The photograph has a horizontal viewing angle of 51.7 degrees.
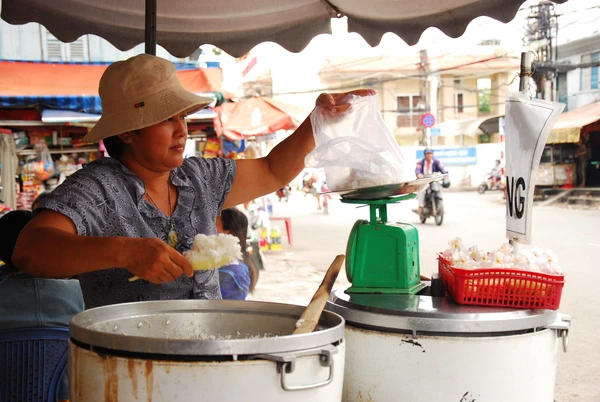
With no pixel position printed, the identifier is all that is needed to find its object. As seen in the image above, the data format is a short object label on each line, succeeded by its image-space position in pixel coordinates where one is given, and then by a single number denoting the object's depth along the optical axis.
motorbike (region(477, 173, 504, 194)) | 27.66
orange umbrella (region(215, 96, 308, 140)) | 9.89
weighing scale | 2.08
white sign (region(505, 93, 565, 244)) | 2.21
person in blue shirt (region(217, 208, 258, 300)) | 4.10
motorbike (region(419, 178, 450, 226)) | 14.27
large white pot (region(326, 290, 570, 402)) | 1.78
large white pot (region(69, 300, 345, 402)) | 1.23
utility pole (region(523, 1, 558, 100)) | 22.97
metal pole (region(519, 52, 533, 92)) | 2.34
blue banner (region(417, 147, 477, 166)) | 31.00
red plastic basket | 1.94
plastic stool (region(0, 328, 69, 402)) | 2.35
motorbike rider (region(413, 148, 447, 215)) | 13.23
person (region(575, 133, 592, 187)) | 21.84
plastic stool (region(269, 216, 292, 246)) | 11.29
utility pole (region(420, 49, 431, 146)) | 30.59
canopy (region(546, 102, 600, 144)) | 19.94
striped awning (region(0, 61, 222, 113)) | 6.95
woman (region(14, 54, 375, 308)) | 1.74
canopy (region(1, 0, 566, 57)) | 2.92
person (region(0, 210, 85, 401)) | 2.42
